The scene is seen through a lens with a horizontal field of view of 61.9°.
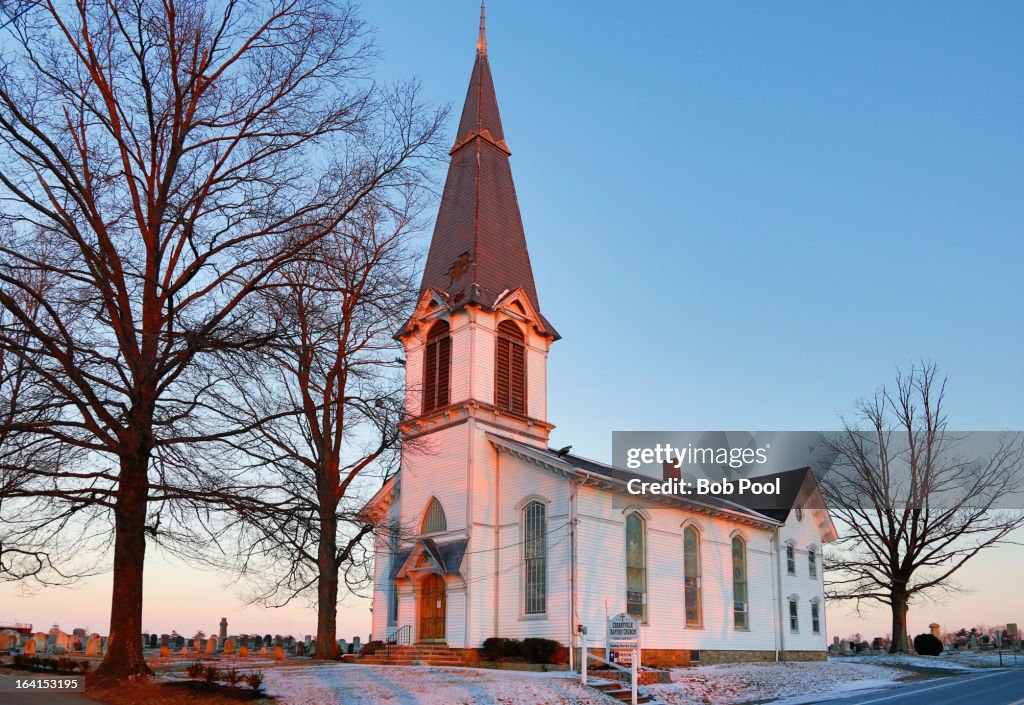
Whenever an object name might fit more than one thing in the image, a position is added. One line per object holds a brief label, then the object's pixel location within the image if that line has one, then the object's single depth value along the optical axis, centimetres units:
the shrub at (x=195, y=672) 1667
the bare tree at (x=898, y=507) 4406
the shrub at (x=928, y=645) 4481
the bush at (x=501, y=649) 2597
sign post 1856
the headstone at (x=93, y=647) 3048
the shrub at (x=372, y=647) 3006
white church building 2703
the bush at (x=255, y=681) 1622
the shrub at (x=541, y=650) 2523
